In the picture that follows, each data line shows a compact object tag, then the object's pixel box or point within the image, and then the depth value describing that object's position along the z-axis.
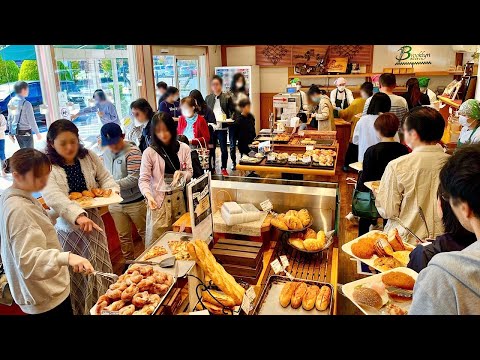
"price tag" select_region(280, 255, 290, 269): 1.98
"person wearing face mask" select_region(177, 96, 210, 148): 4.78
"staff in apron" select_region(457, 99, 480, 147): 3.36
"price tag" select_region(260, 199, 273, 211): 2.36
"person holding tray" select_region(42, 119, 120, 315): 2.28
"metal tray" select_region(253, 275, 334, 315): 1.63
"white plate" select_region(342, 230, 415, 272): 1.88
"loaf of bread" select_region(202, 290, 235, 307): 1.61
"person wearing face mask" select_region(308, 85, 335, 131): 5.45
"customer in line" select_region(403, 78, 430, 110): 5.31
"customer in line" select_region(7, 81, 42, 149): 4.16
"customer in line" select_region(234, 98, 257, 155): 5.47
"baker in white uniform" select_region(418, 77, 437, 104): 6.14
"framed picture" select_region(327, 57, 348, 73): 8.49
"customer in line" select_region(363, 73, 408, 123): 4.49
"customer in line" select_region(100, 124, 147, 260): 2.90
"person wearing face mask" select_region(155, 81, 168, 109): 5.77
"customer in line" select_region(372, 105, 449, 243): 2.15
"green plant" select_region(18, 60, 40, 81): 4.18
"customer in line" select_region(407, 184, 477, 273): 1.45
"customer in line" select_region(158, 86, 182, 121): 5.22
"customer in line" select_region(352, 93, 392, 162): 4.04
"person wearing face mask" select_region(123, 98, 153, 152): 3.73
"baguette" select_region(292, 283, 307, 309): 1.64
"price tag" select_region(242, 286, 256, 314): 1.57
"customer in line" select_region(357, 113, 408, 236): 2.91
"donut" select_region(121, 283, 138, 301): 1.54
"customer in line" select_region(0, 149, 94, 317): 1.71
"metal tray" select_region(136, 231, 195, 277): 1.73
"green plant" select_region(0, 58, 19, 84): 3.85
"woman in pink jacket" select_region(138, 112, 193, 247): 2.80
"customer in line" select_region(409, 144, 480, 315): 1.03
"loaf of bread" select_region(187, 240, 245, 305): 1.65
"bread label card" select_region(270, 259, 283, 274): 1.94
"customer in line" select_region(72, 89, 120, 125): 5.10
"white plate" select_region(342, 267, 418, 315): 1.53
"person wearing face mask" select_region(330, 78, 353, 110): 6.80
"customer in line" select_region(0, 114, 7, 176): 4.08
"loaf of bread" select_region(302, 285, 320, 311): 1.64
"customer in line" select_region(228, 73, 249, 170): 6.22
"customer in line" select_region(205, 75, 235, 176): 6.15
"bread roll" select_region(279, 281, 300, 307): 1.66
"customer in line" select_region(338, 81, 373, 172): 5.93
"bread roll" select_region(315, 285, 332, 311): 1.64
